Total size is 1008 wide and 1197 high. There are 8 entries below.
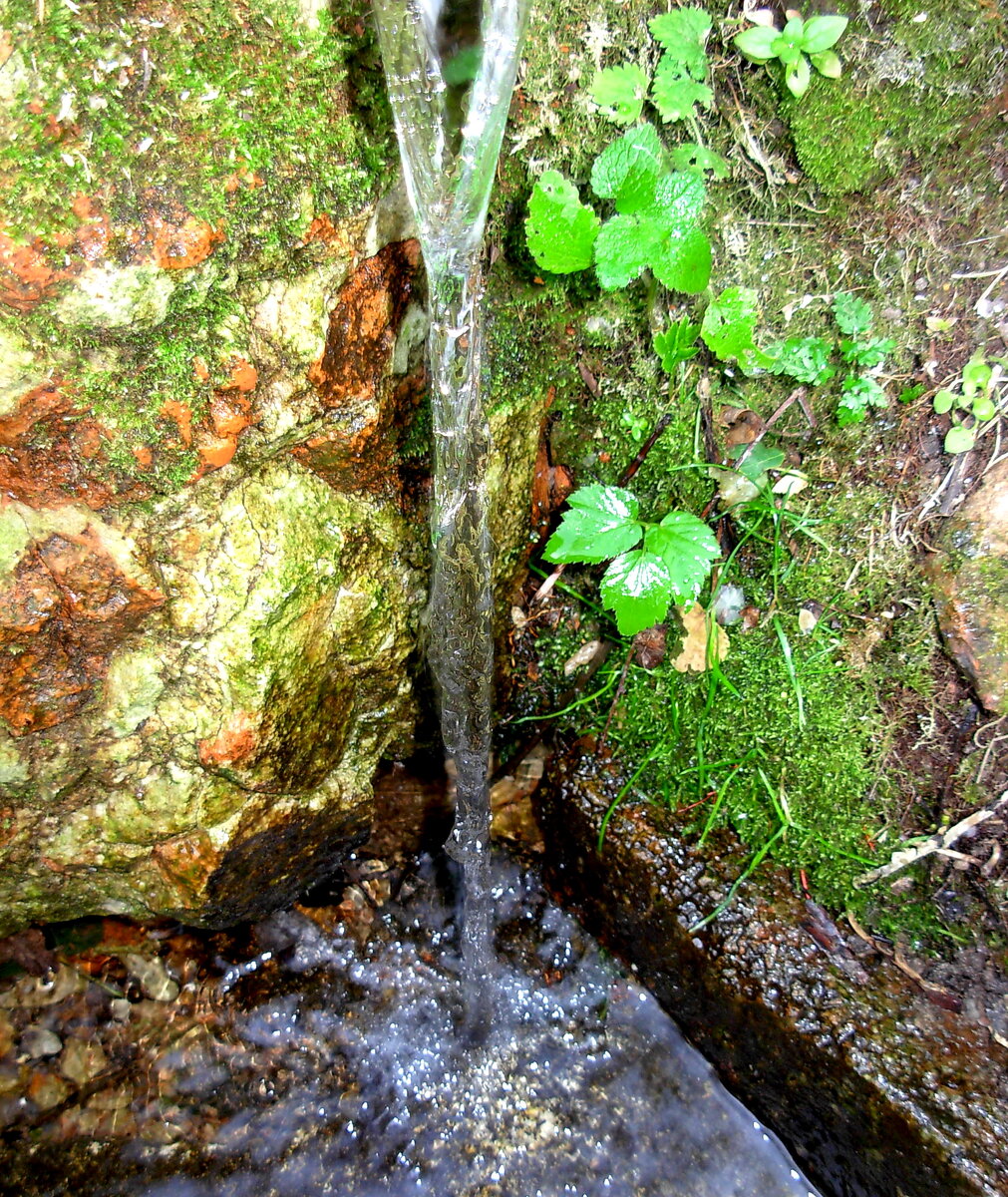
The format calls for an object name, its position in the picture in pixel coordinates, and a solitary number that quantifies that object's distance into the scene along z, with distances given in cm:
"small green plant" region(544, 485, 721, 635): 45
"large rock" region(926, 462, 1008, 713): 44
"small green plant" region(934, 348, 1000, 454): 43
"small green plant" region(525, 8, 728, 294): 42
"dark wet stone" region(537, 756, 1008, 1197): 40
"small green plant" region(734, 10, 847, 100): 42
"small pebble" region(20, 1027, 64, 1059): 47
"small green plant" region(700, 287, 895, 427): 45
